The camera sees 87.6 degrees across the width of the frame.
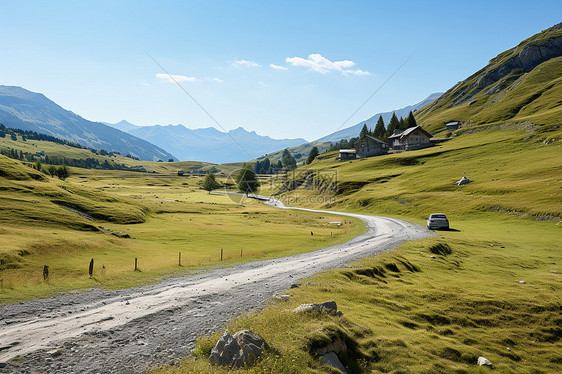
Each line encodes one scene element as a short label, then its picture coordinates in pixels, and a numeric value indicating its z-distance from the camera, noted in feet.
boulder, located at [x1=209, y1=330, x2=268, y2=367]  35.12
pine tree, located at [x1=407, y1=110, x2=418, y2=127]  643.09
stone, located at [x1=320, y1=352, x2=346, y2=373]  37.52
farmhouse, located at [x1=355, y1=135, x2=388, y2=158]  583.17
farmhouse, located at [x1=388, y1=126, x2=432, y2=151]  539.70
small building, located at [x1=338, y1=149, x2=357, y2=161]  622.54
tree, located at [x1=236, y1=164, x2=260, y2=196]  509.76
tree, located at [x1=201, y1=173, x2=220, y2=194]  585.22
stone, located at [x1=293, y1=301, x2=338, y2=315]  47.83
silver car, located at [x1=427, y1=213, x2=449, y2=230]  177.78
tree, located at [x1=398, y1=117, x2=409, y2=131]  644.69
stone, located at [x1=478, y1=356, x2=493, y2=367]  47.06
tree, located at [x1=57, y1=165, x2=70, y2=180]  550.65
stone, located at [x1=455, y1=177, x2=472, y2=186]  285.95
